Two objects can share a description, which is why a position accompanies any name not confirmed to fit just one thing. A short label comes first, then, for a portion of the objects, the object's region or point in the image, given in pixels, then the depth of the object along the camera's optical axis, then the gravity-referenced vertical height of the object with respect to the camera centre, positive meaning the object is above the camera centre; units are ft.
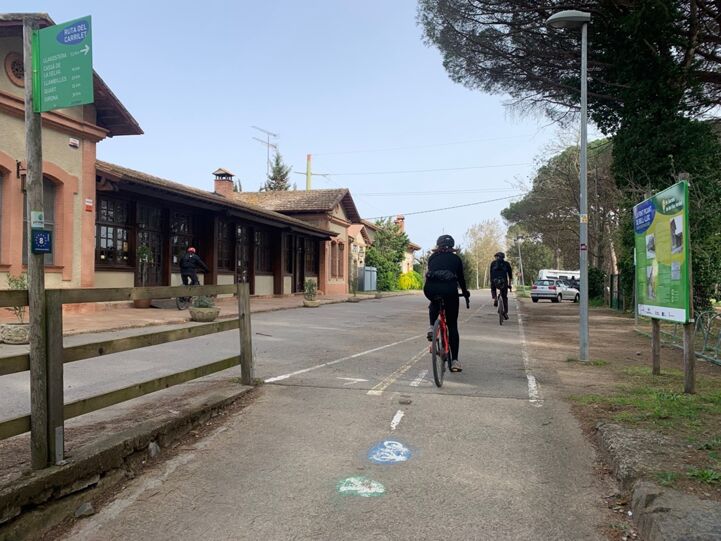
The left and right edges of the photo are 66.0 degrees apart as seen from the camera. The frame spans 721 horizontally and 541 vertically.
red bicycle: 21.74 -2.90
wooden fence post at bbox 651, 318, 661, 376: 23.98 -3.33
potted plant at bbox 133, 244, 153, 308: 58.39 +1.70
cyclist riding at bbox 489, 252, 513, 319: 48.93 -0.12
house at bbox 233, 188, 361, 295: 113.50 +12.83
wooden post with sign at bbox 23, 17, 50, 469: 11.11 -0.37
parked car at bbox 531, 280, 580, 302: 113.39 -3.88
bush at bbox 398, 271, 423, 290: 170.06 -2.27
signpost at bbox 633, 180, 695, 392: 19.71 +0.31
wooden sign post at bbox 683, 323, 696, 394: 19.97 -3.34
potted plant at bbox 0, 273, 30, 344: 31.55 -3.13
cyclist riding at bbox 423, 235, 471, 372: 23.20 -0.33
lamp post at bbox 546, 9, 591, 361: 29.94 +5.77
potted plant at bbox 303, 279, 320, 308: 73.72 -2.83
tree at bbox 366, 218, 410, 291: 152.66 +6.14
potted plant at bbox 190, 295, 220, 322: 46.27 -3.01
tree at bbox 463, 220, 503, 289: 268.62 +14.09
